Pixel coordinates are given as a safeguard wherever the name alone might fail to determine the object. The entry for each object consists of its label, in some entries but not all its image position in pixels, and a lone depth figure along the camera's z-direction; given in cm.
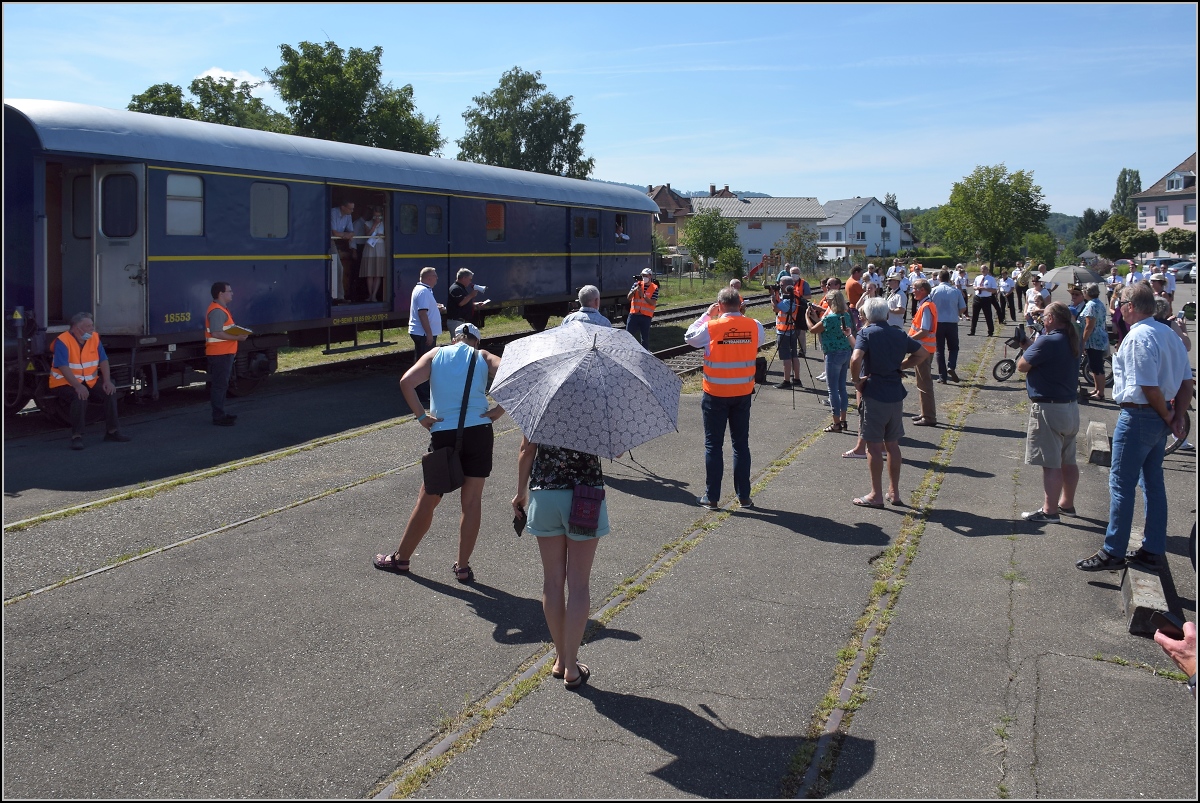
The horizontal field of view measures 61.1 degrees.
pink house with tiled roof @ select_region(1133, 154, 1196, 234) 9080
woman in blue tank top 654
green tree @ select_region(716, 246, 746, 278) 5334
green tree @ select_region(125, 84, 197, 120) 4088
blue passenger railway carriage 1148
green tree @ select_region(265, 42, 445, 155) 3931
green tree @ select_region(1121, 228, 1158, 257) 7838
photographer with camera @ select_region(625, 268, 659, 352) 1653
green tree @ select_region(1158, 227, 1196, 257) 7606
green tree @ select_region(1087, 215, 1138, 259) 8144
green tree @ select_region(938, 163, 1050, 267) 6494
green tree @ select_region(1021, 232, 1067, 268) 9269
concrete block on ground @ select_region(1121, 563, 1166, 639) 612
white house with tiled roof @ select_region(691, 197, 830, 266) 10650
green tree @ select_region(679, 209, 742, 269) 6469
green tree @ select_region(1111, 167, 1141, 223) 15688
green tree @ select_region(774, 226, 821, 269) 5919
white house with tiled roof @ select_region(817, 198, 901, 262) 11231
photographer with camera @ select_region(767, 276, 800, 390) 1499
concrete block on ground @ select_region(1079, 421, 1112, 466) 1098
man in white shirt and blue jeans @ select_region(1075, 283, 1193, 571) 705
